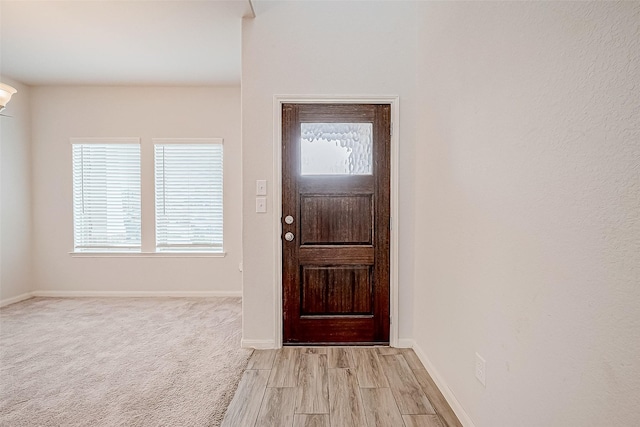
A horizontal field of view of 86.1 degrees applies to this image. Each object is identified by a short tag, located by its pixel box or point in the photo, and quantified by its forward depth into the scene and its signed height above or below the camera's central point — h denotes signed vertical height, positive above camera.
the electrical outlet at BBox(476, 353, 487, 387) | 1.60 -0.78
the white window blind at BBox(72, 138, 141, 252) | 4.36 +0.11
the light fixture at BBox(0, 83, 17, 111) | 2.30 +0.76
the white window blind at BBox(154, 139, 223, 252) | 4.33 +0.12
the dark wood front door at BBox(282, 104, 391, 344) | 2.78 -0.16
